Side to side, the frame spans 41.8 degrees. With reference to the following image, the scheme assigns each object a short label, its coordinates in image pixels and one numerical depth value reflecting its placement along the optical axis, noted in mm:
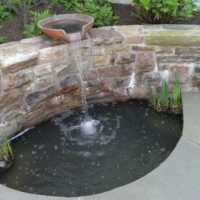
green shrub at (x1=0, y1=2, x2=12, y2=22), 2721
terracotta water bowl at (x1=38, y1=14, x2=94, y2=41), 2104
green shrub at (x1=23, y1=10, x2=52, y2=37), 2415
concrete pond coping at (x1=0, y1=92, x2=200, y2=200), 1575
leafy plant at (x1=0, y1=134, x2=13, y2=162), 1963
